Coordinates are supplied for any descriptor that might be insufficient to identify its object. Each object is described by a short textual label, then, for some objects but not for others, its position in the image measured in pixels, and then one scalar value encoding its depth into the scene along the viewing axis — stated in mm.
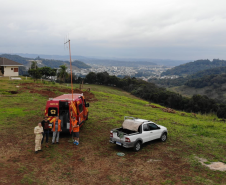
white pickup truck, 10719
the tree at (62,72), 49094
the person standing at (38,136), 10315
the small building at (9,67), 43416
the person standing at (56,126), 11532
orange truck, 12461
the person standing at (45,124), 11203
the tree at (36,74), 39931
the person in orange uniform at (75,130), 11625
